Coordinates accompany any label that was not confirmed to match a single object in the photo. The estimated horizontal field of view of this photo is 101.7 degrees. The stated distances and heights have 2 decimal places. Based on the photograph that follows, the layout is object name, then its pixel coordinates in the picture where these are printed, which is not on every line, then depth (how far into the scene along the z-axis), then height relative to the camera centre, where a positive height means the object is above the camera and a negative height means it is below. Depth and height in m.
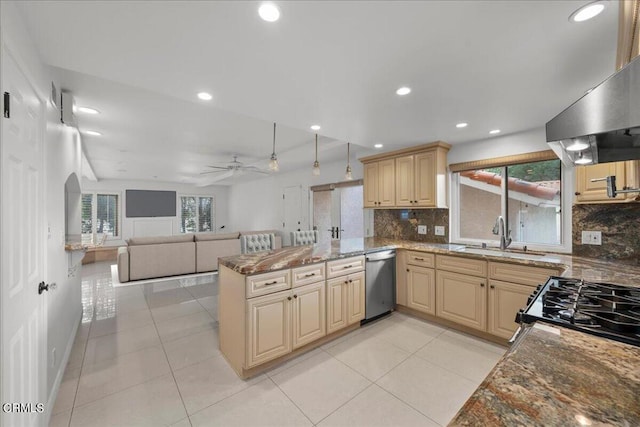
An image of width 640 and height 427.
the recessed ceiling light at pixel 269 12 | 1.26 +1.02
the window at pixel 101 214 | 8.06 +0.03
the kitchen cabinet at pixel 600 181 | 1.88 +0.26
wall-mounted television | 8.70 +0.41
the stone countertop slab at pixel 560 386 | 0.54 -0.43
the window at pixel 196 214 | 9.77 +0.03
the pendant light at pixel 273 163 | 3.23 +0.64
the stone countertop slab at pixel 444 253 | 1.93 -0.43
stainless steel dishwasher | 3.09 -0.85
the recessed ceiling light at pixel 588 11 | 1.23 +0.99
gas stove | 0.95 -0.42
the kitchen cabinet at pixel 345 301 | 2.66 -0.93
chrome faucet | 2.94 -0.22
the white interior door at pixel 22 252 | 1.08 -0.18
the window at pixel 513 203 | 2.99 +0.14
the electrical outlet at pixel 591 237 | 2.58 -0.24
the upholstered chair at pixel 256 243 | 3.54 -0.40
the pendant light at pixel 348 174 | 3.68 +0.56
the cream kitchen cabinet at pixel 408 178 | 3.55 +0.53
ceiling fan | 5.33 +1.02
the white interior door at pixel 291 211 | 6.54 +0.09
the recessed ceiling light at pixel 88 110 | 2.82 +1.16
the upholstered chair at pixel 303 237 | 4.20 -0.38
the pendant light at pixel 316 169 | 3.36 +0.58
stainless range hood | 0.67 +0.30
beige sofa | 4.84 -0.79
